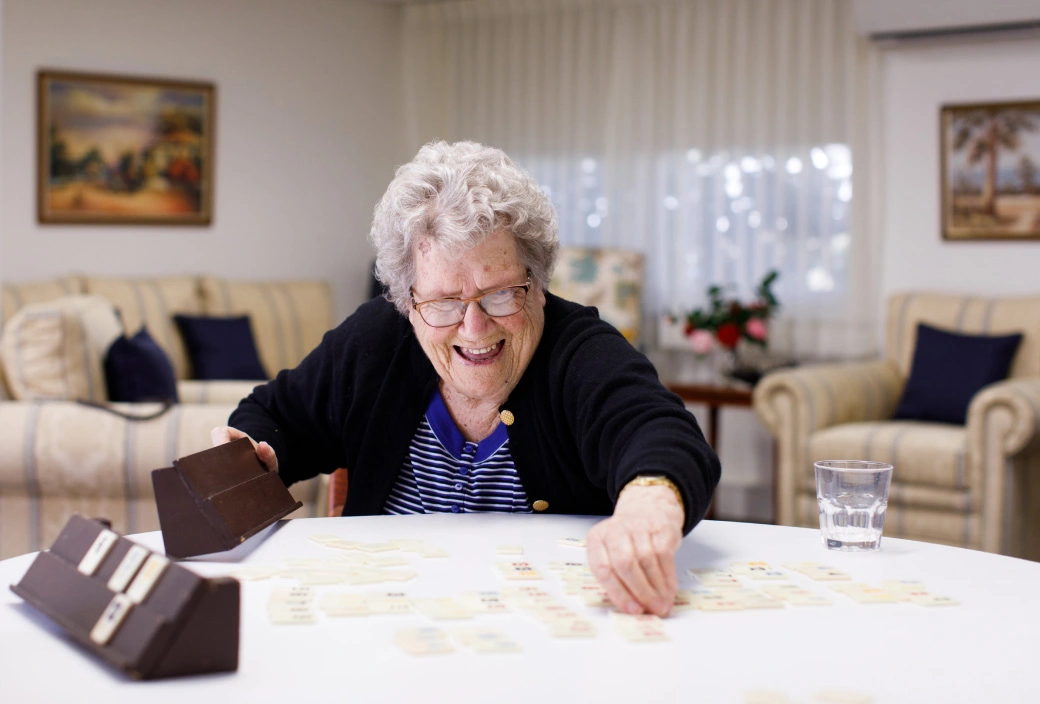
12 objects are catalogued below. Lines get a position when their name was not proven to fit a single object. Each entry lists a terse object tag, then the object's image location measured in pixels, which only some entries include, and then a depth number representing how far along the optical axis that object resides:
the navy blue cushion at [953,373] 4.37
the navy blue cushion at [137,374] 3.66
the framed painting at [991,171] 4.79
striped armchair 3.80
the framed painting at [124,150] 5.33
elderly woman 1.64
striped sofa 3.10
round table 0.97
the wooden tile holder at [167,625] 0.98
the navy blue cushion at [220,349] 5.13
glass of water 1.47
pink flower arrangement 4.98
